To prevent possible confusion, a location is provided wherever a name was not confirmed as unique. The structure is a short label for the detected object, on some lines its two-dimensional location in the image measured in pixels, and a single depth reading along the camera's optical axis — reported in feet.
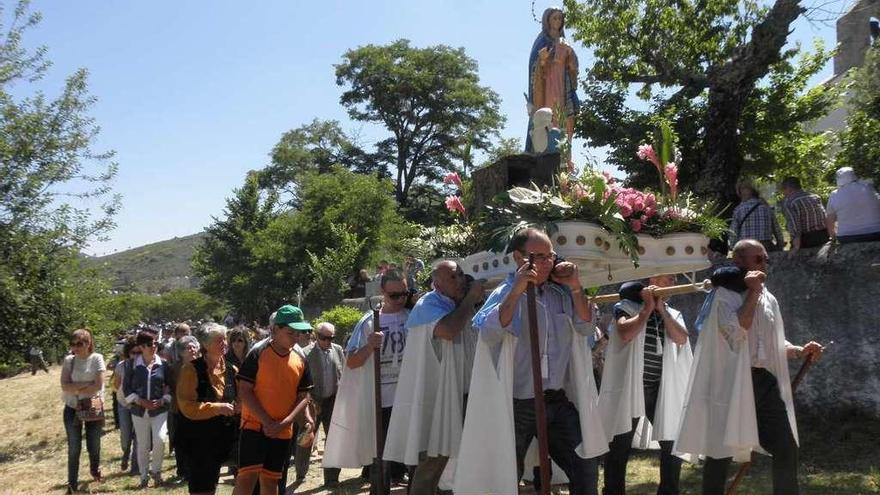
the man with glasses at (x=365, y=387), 24.21
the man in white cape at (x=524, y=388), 16.76
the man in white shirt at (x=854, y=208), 29.91
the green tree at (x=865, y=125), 30.78
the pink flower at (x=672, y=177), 19.67
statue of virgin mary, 29.96
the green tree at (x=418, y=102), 150.20
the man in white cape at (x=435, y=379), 20.02
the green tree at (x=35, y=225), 50.88
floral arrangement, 18.38
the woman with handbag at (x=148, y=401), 34.47
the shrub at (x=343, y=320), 52.26
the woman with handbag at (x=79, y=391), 34.40
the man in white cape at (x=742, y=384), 18.25
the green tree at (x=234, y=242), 133.69
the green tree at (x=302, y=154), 167.12
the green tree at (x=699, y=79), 45.06
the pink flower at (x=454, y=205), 21.71
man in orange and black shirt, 20.40
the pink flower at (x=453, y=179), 21.13
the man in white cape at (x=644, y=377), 21.54
